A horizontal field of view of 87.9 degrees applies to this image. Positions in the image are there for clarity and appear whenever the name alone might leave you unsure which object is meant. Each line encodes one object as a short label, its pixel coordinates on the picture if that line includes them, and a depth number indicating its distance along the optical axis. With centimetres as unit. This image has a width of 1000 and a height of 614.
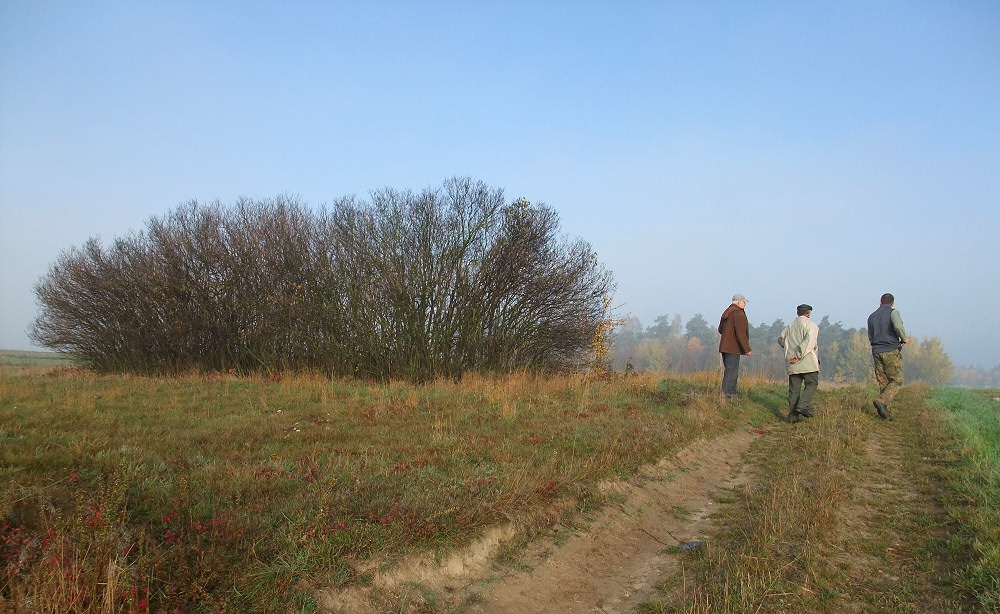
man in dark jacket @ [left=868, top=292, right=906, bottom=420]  927
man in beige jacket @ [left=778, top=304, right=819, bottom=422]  915
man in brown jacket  1031
